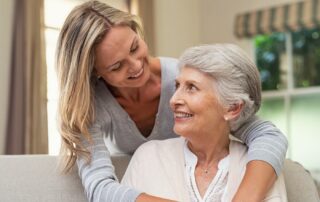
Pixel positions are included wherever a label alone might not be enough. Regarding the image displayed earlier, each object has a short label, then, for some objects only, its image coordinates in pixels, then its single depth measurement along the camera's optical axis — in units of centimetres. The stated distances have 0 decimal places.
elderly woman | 151
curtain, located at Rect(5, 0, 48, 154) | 378
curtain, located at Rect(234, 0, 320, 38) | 473
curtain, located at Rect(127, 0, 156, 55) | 478
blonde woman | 142
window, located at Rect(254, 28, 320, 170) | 493
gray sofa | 156
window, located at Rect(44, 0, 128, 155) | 406
